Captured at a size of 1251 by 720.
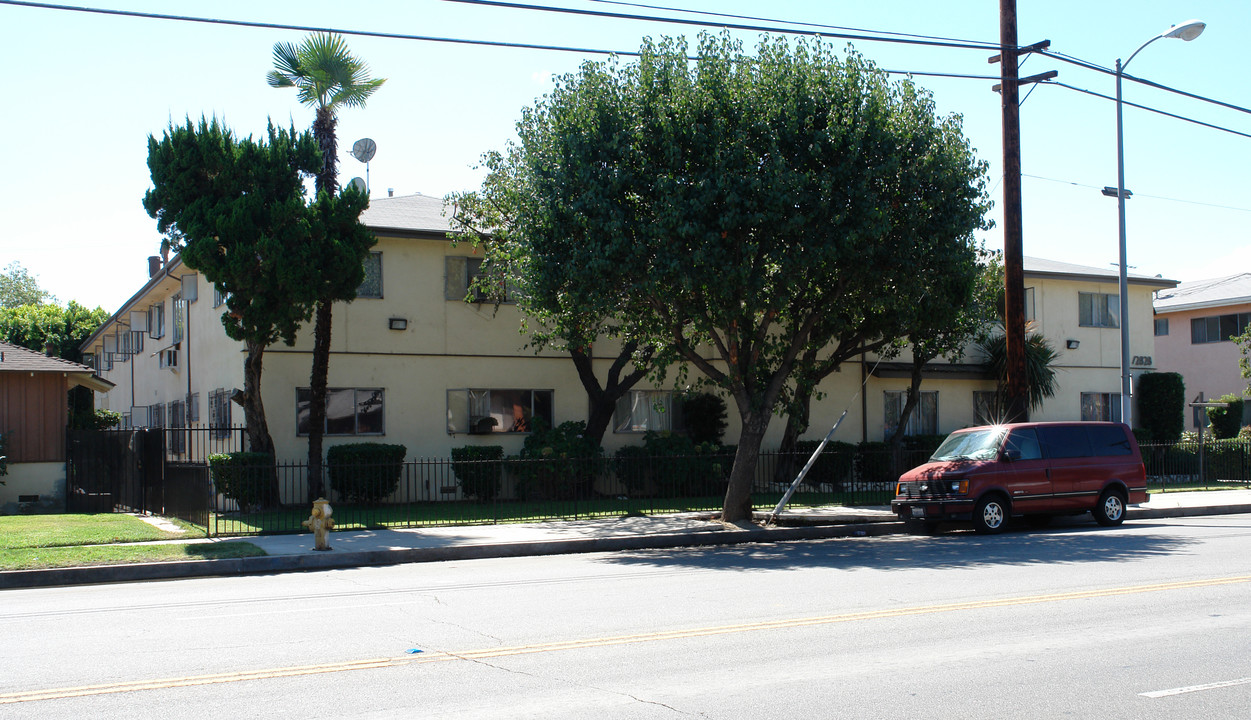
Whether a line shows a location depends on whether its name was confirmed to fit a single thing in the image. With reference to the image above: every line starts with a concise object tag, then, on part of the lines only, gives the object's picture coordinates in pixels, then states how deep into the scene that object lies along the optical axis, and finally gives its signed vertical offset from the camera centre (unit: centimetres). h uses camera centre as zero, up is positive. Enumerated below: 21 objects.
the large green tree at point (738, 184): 1559 +344
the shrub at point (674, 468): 2264 -138
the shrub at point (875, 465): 2561 -153
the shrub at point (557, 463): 2139 -115
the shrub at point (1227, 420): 3094 -60
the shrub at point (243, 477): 1942 -126
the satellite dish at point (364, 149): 2250 +572
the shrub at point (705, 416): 2509 -25
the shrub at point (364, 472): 2092 -128
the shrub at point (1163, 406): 3002 -15
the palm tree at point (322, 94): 1958 +620
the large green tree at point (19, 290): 7794 +957
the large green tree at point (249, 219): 1773 +340
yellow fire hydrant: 1445 -160
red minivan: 1650 -122
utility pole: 1870 +332
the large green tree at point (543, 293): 1641 +194
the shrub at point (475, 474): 2197 -140
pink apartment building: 3750 +250
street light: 2047 +243
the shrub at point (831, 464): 2492 -145
